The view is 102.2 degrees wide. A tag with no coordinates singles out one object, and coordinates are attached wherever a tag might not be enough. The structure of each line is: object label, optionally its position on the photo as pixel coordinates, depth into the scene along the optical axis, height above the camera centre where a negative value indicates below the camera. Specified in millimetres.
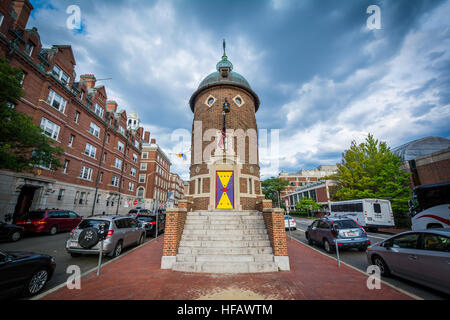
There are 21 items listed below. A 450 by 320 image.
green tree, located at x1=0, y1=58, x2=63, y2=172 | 9531 +4313
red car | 11992 -855
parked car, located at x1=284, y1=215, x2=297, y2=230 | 18406 -1374
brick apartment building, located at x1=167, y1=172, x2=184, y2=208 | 69838 +9892
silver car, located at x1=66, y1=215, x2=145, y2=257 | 6078 -1025
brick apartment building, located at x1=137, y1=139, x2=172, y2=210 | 40406 +7808
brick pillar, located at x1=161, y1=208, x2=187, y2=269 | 6336 -960
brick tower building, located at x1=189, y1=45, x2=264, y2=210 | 12324 +4699
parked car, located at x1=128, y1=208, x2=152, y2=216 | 26797 -270
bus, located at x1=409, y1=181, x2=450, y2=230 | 10417 +305
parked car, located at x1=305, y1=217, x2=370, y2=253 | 8523 -1127
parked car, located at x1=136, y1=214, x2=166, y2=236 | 13469 -935
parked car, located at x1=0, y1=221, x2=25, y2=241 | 9776 -1278
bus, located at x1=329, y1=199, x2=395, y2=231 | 17203 -294
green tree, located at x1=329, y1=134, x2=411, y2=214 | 19531 +4111
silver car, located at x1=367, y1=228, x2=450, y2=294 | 4215 -1186
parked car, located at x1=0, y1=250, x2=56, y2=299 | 3784 -1433
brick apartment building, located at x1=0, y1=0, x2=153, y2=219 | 15062 +9078
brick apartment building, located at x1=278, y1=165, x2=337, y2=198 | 69338 +12519
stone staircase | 5988 -1308
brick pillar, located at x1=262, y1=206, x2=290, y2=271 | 6270 -910
